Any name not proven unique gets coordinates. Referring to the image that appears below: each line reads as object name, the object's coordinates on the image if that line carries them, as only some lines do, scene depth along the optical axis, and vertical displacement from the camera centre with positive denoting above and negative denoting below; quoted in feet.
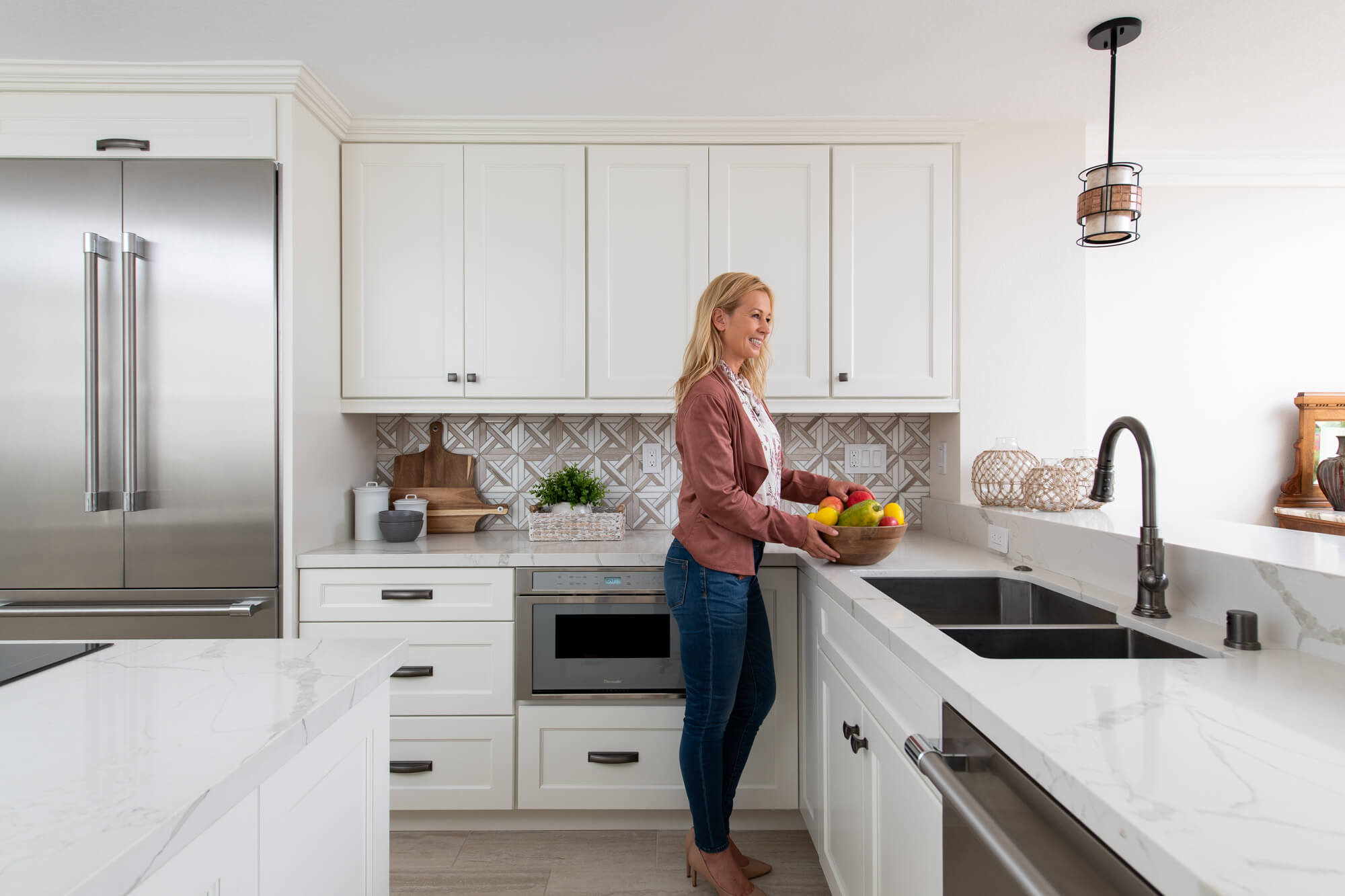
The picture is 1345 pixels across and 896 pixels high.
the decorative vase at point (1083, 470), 7.29 -0.32
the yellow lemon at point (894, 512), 6.10 -0.64
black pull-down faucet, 4.23 -0.55
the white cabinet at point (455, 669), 7.11 -2.37
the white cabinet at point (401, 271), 8.04 +1.92
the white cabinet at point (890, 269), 8.06 +1.96
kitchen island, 1.78 -1.03
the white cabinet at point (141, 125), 6.88 +3.07
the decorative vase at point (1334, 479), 8.89 -0.49
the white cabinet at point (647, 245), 8.07 +2.23
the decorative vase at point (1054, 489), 6.96 -0.50
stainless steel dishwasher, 2.30 -1.45
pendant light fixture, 5.68 +1.95
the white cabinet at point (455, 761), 7.13 -3.31
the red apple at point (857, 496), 6.45 -0.54
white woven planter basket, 8.02 -1.03
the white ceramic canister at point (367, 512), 8.13 -0.88
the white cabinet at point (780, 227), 8.06 +2.43
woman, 5.55 -0.76
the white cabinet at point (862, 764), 3.80 -2.19
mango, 6.04 -0.66
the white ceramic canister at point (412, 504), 8.25 -0.80
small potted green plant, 8.23 -0.64
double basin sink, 4.43 -1.32
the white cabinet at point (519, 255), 8.07 +2.11
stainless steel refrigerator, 6.72 +0.34
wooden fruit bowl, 5.98 -0.90
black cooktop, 2.94 -0.99
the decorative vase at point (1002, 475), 7.45 -0.39
